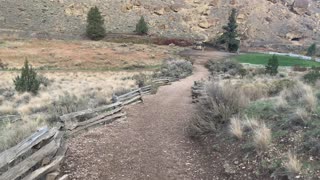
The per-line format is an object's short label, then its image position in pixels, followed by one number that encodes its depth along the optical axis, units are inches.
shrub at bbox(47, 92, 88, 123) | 303.5
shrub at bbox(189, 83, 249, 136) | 247.7
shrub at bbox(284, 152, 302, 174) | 150.8
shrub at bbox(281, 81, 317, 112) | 214.3
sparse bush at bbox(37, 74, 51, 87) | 720.0
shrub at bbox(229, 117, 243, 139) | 206.3
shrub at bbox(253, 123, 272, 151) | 180.4
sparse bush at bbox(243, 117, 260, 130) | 206.1
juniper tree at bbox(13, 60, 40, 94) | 596.3
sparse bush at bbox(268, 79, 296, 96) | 391.1
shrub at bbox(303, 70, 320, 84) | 469.2
